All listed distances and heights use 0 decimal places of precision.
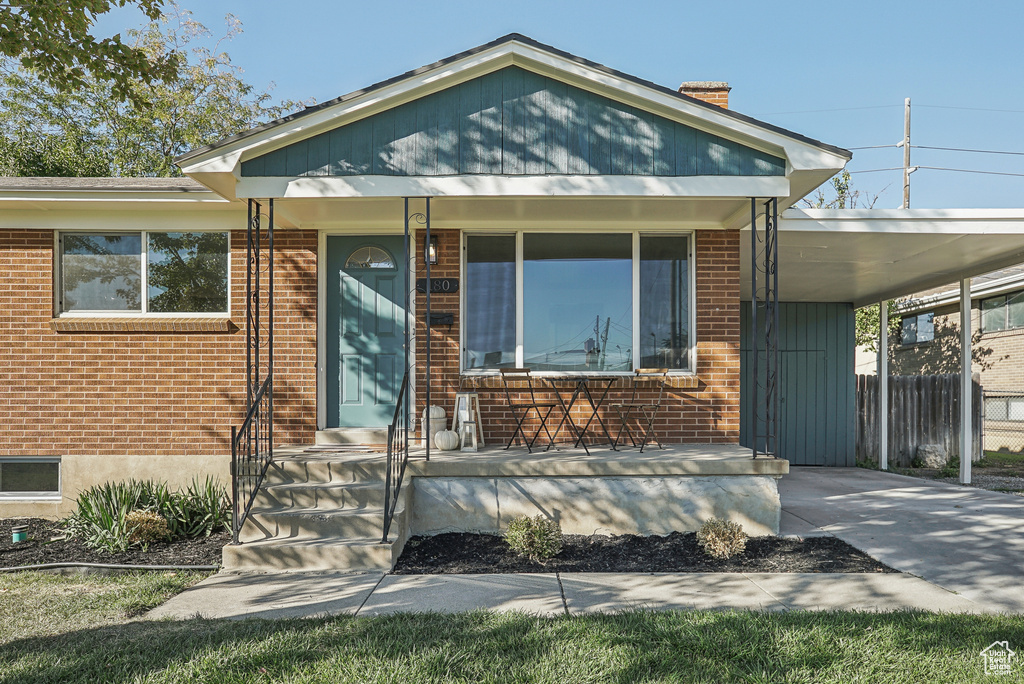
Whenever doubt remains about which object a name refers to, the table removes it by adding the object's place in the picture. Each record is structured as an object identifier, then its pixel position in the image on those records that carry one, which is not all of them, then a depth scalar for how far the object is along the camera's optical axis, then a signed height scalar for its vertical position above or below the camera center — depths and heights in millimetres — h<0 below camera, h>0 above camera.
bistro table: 7312 -436
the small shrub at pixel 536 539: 5695 -1577
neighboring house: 14898 +225
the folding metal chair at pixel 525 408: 7328 -619
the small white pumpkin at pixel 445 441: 6875 -903
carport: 7250 +1061
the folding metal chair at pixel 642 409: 7409 -633
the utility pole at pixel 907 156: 27969 +8085
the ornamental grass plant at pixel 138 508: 6125 -1499
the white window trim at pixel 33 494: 7348 -1536
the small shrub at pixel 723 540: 5691 -1587
